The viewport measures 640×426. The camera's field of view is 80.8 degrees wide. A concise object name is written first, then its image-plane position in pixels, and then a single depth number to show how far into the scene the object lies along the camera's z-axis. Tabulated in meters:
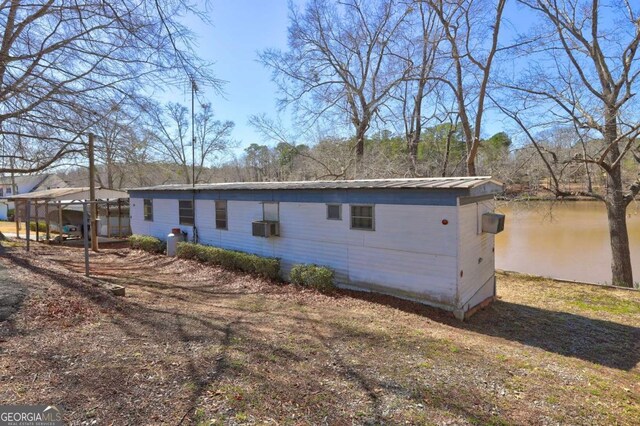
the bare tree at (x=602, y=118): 10.68
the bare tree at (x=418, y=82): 14.50
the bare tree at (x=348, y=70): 16.88
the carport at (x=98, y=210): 16.88
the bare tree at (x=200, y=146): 29.92
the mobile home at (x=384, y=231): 6.62
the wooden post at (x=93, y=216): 12.28
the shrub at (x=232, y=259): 8.95
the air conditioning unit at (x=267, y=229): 9.08
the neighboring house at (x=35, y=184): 36.56
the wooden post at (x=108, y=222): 16.66
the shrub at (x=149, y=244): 12.41
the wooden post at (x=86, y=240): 7.48
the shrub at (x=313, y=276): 7.86
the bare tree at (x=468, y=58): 12.15
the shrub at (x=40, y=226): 21.02
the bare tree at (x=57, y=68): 4.74
